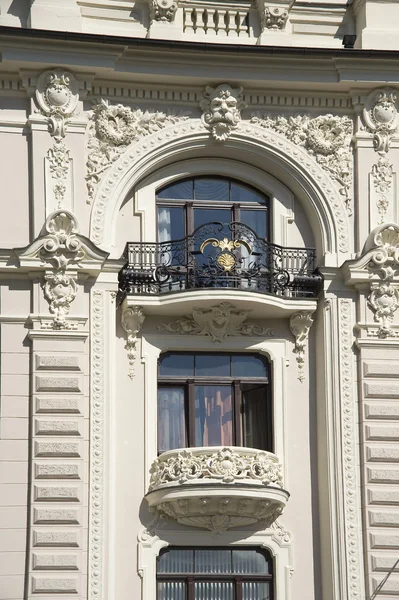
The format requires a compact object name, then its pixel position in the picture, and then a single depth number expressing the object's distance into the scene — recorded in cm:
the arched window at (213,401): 3169
